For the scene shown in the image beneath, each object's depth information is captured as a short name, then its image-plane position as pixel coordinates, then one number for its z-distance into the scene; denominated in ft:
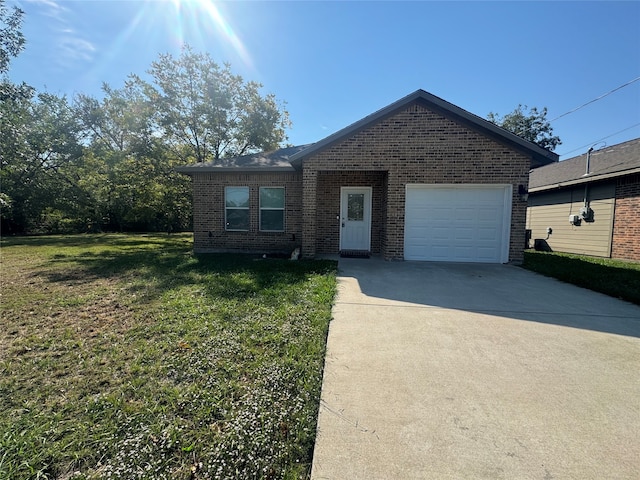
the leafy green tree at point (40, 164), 58.85
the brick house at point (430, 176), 26.43
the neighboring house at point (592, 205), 32.42
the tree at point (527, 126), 102.83
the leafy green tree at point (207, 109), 59.11
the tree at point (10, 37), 36.37
